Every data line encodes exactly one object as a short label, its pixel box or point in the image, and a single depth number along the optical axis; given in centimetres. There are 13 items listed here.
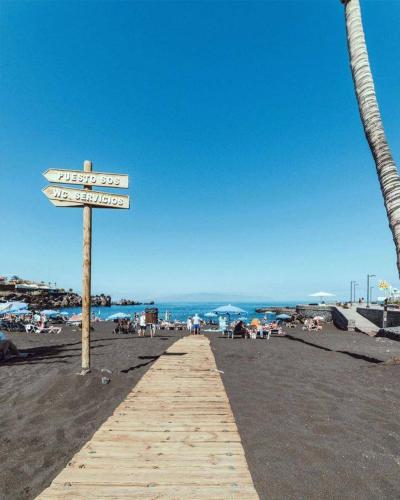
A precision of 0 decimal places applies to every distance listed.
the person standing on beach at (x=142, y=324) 2273
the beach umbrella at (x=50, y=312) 3422
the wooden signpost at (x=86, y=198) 685
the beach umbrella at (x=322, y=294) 4429
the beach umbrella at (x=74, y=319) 3046
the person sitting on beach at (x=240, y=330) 2019
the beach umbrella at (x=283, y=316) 3548
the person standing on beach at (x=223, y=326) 2365
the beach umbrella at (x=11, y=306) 2850
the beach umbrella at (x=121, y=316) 3256
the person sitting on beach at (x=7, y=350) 1113
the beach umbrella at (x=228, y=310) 2853
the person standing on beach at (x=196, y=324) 2127
